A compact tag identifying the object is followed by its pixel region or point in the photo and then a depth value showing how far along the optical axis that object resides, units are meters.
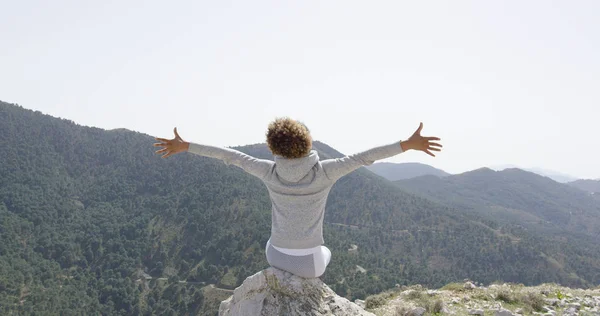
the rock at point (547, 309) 8.39
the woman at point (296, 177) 4.37
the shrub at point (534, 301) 8.62
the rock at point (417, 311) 8.42
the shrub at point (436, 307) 8.62
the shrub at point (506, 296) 8.95
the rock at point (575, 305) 8.47
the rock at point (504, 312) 7.99
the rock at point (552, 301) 8.78
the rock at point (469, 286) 10.26
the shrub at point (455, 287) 10.27
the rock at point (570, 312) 8.09
